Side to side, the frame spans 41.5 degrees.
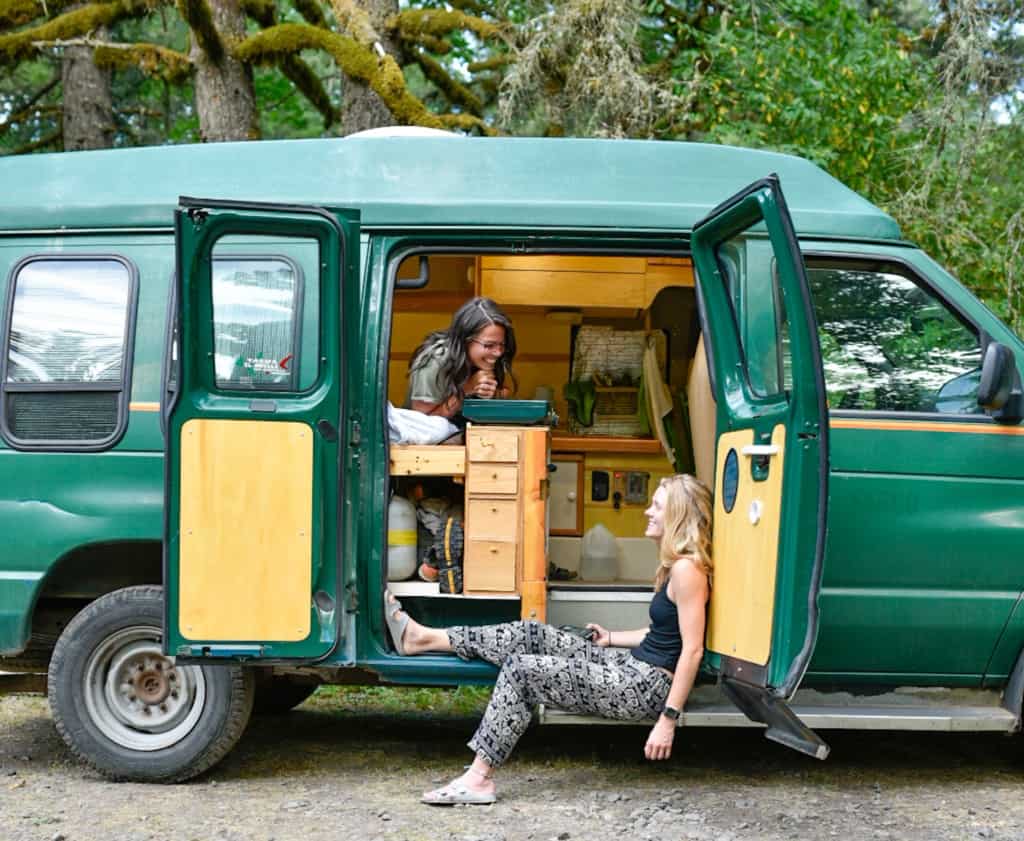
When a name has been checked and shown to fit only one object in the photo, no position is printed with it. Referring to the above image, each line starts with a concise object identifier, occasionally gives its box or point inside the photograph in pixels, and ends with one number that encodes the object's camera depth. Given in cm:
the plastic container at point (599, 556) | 677
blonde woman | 512
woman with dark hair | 598
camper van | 514
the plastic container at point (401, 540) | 564
